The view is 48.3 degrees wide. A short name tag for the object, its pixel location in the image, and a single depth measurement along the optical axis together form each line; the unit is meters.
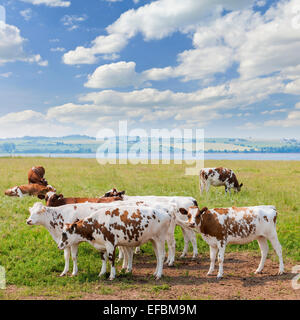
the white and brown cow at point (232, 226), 9.32
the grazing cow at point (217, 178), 23.66
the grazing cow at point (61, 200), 12.06
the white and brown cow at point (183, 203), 11.20
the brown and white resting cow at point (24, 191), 21.28
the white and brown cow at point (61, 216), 10.23
